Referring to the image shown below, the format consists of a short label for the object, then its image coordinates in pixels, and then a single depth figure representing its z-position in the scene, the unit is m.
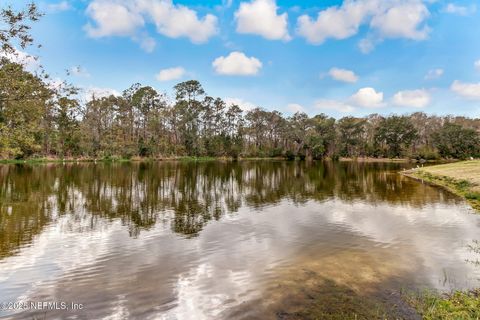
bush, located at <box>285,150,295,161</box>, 116.62
